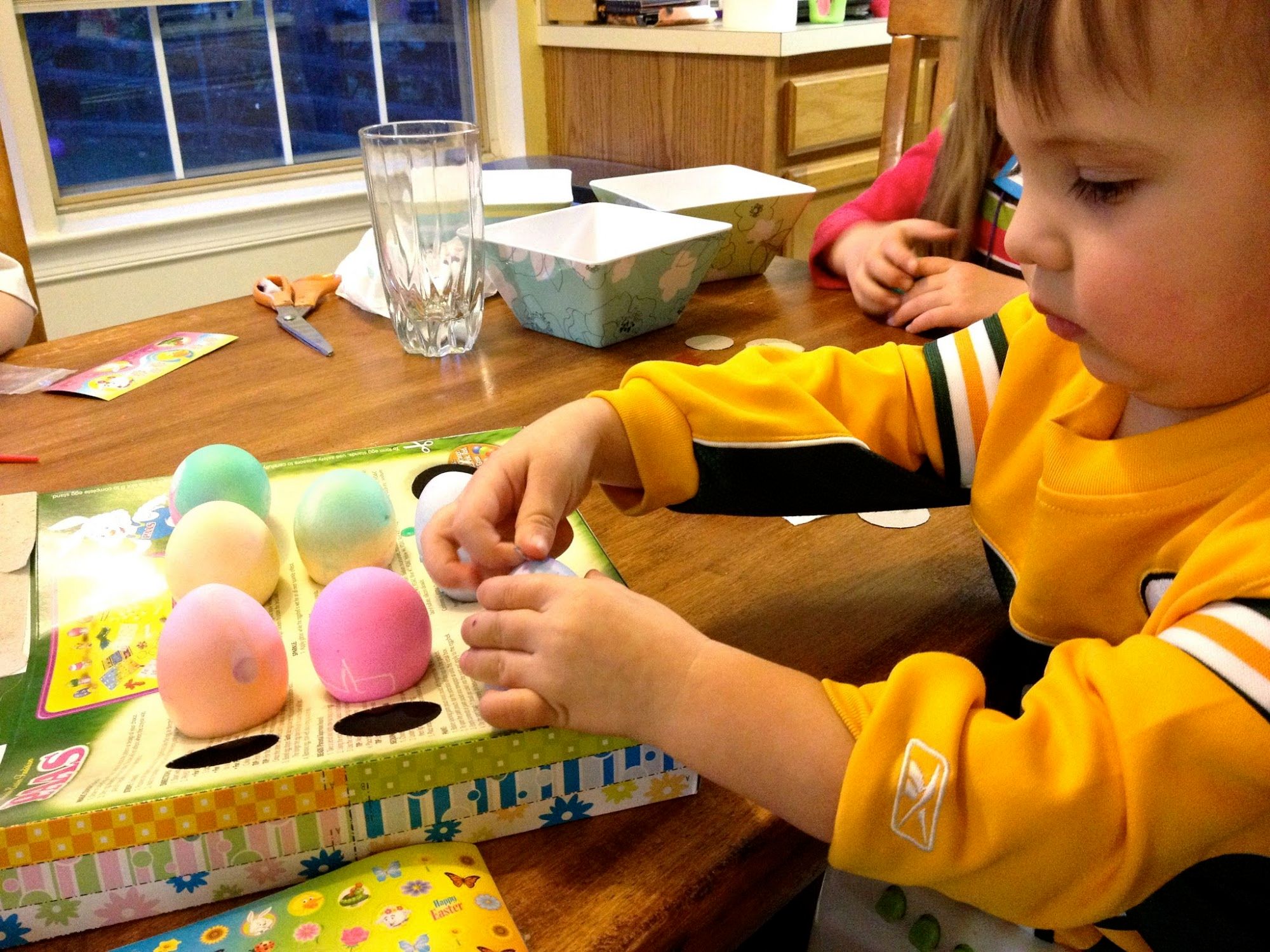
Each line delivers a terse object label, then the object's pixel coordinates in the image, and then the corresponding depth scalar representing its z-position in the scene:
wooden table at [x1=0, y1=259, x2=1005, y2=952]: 0.40
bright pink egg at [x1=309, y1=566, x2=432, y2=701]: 0.44
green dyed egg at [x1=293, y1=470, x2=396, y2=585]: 0.54
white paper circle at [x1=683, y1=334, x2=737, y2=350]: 0.97
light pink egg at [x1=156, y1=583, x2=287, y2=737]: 0.42
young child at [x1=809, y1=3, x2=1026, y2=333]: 0.99
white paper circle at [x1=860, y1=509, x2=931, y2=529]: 0.68
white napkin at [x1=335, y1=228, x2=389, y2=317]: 1.06
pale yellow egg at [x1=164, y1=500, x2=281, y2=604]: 0.51
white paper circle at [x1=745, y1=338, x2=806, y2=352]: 0.95
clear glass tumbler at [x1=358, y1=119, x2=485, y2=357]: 0.90
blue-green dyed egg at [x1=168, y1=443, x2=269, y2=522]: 0.58
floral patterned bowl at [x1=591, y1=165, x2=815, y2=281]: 1.11
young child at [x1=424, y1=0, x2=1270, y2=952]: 0.39
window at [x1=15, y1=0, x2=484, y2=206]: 2.05
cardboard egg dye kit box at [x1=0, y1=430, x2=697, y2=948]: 0.38
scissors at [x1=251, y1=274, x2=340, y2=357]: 1.01
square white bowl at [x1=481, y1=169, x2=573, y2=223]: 1.16
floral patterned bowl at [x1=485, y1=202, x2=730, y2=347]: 0.93
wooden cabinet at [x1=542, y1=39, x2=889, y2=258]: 2.14
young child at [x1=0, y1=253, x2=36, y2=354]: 0.95
